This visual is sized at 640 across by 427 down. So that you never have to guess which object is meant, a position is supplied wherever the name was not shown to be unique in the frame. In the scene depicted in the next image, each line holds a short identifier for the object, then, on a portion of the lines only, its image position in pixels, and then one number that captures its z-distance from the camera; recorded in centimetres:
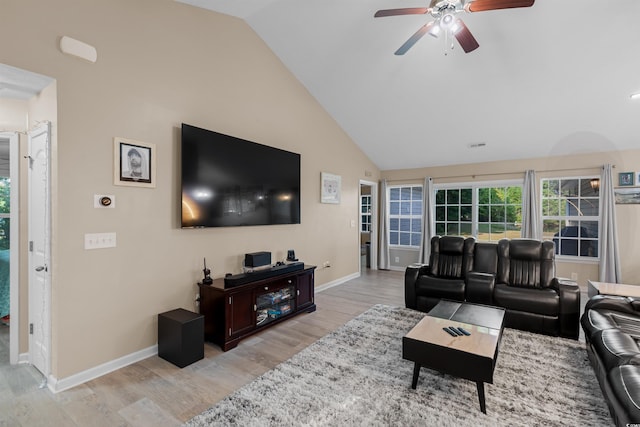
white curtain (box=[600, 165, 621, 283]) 499
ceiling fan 232
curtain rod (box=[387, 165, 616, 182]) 539
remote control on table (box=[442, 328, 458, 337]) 236
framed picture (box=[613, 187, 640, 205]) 495
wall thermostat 248
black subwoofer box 262
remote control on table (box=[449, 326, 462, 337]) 237
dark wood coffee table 203
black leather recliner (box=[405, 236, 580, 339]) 325
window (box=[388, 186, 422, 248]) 700
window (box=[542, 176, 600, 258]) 536
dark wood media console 298
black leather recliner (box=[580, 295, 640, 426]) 159
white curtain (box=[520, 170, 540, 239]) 562
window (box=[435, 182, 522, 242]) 606
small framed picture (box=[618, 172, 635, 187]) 496
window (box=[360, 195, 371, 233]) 783
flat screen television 305
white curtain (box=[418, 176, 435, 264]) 664
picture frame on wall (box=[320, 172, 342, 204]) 518
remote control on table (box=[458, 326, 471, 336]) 239
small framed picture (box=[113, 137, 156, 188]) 260
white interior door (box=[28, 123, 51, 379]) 236
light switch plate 245
